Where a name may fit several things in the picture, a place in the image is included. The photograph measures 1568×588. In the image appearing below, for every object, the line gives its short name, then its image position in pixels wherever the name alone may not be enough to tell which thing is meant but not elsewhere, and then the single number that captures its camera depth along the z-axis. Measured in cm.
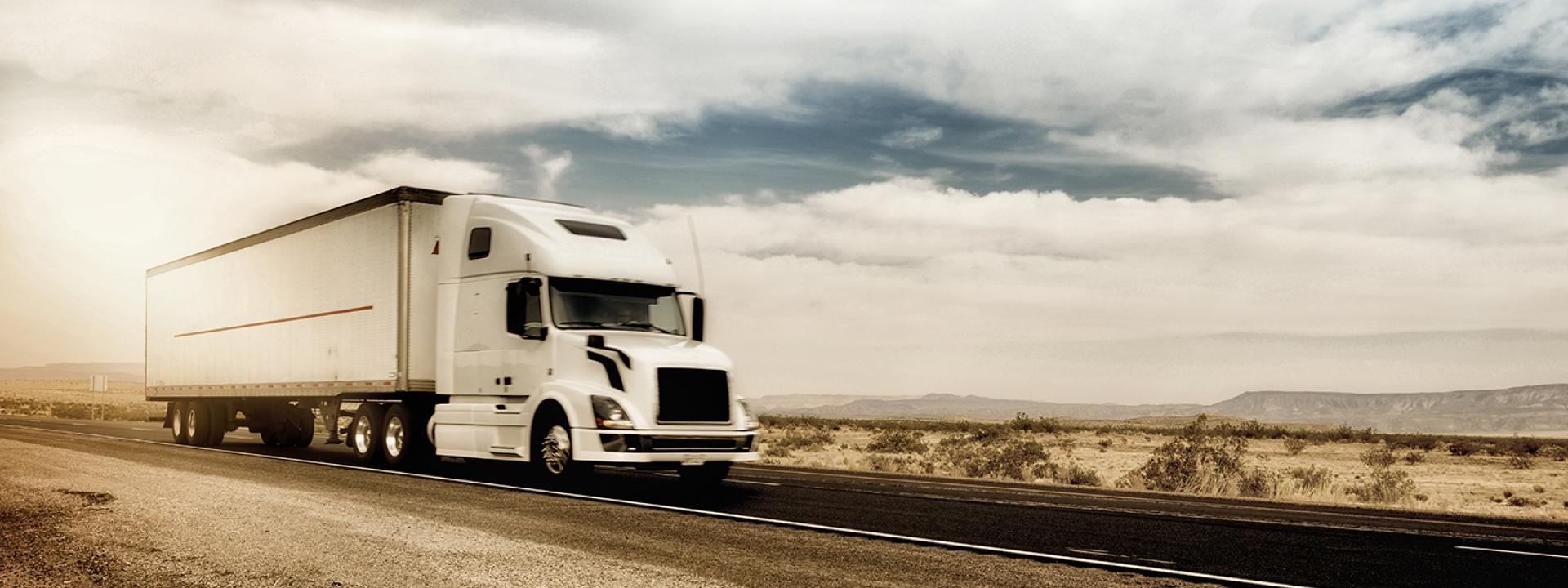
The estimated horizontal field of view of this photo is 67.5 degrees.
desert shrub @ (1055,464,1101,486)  2440
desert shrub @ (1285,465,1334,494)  2457
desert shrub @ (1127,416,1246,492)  2374
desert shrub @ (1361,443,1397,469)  4000
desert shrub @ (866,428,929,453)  4119
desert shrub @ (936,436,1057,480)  2650
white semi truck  1497
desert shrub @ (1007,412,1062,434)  6706
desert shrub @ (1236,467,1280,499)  2247
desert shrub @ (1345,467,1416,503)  2220
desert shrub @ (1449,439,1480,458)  5244
